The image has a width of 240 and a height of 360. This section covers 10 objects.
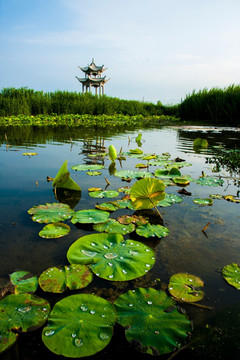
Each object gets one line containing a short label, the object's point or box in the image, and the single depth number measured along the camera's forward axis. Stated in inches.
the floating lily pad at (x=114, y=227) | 51.9
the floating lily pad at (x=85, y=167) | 104.6
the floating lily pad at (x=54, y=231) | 48.6
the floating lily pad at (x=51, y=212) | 55.5
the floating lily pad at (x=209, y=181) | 90.4
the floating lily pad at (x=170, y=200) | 68.5
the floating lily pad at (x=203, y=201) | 70.0
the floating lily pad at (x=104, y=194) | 73.0
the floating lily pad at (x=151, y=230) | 51.0
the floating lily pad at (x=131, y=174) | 94.7
